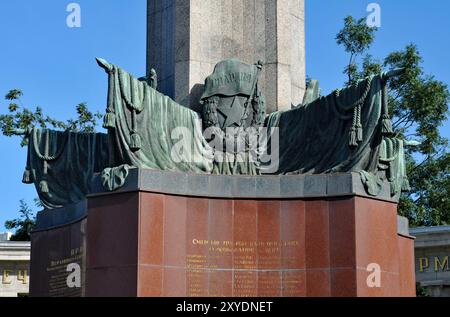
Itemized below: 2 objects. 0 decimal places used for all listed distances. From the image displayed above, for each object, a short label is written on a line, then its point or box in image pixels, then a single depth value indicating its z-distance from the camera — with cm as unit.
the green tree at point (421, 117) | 4062
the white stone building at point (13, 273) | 3981
